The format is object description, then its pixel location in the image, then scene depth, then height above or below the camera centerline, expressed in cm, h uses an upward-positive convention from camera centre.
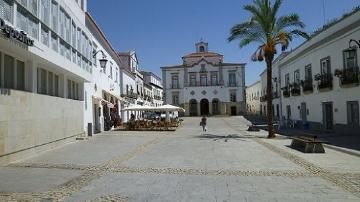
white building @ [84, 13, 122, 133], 2480 +227
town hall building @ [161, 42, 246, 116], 7438 +566
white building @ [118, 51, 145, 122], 4270 +439
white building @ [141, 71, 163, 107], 7725 +642
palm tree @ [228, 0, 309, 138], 2336 +501
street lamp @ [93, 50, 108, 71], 2371 +334
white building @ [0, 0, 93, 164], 1153 +176
